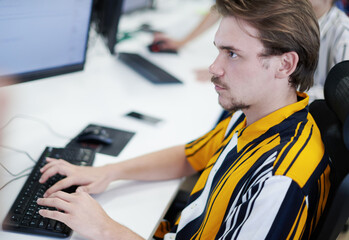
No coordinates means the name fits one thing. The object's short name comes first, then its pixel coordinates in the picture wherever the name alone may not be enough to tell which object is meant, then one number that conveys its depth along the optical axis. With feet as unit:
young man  2.17
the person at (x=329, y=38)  4.21
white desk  3.06
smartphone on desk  4.42
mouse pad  3.76
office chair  2.15
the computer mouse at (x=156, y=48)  6.93
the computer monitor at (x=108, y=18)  5.82
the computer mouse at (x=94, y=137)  3.80
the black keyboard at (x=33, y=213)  2.56
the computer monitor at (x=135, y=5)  7.36
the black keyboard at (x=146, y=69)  5.56
